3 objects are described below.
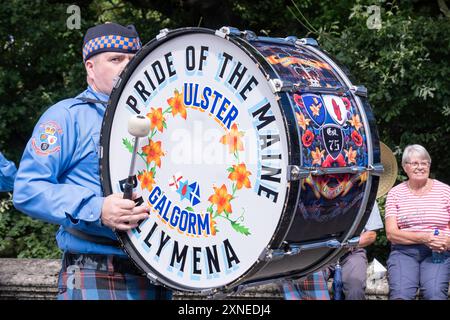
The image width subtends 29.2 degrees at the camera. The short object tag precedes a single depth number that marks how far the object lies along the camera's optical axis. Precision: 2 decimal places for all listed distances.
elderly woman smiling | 5.16
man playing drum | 2.95
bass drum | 2.73
